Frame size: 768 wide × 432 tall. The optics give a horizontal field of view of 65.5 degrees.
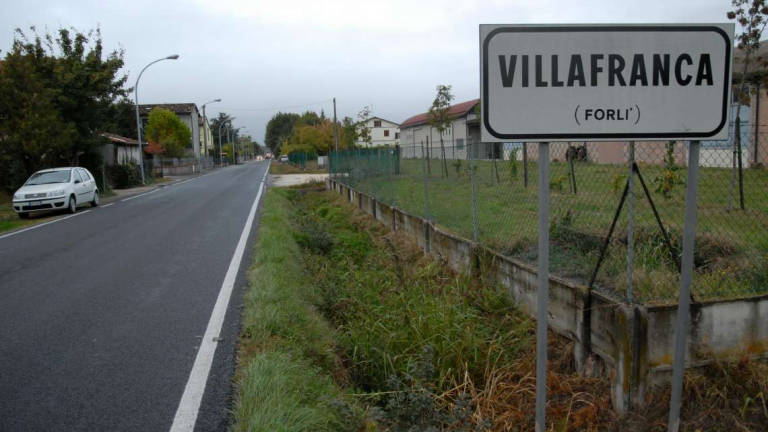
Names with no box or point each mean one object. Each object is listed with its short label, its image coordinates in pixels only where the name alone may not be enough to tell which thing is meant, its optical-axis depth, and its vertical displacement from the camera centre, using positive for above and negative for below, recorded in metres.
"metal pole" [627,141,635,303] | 3.95 -0.46
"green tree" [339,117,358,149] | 51.38 +2.21
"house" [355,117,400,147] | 103.81 +4.78
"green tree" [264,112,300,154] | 146.75 +8.31
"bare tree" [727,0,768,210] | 10.27 +2.17
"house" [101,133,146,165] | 34.78 +0.97
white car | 16.88 -0.71
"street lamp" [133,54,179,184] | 31.29 +3.87
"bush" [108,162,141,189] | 31.28 -0.57
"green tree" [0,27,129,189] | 20.95 +2.43
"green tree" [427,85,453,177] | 33.12 +2.69
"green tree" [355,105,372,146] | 50.96 +2.60
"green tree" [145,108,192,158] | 58.08 +3.46
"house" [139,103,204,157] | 80.18 +6.77
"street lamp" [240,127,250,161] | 147.34 +2.36
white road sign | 2.48 +0.28
